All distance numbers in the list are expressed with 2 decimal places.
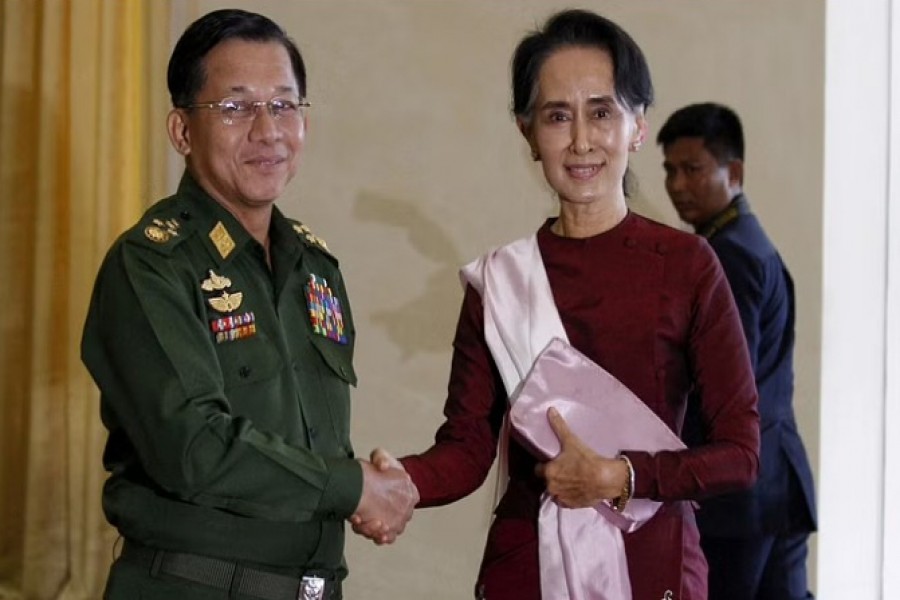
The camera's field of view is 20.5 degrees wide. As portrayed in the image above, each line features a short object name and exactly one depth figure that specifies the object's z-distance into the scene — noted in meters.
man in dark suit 5.63
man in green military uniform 3.48
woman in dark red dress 3.60
